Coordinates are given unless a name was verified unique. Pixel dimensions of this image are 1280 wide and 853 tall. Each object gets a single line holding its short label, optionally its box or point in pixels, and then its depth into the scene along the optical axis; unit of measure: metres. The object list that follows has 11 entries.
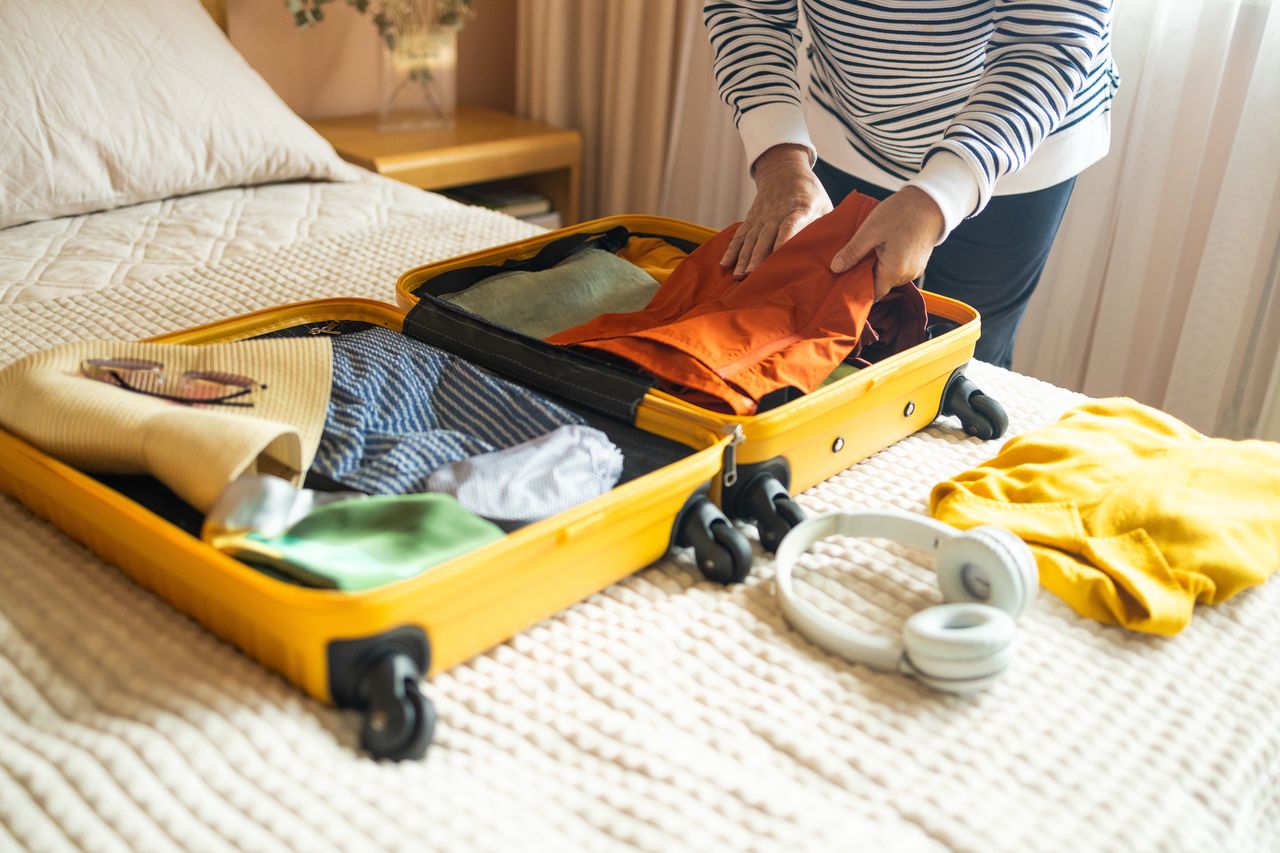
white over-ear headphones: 0.64
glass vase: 2.25
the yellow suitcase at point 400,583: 0.58
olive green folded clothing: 1.04
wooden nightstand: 2.10
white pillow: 1.50
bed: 0.54
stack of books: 2.31
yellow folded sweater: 0.74
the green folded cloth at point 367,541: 0.60
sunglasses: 0.76
